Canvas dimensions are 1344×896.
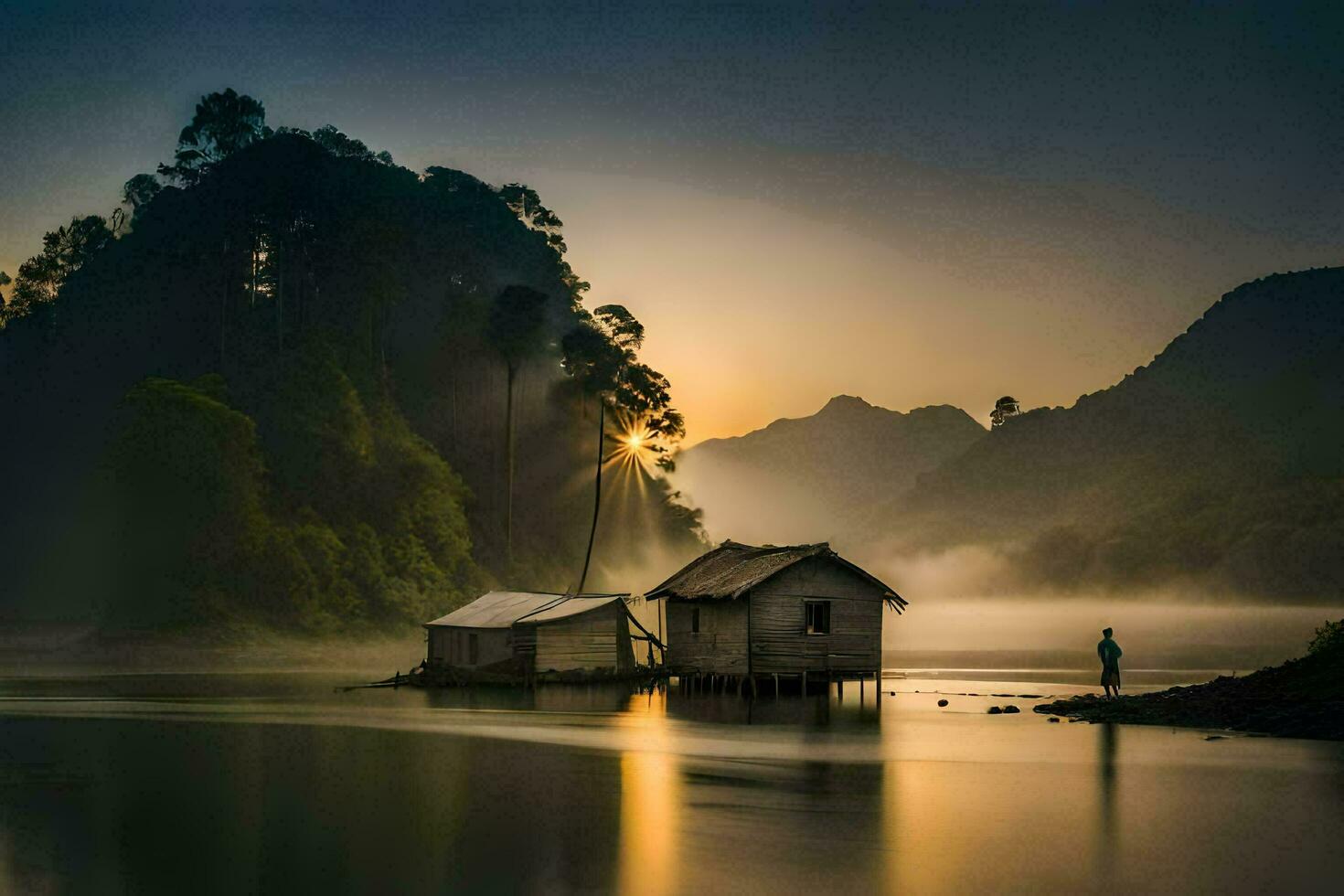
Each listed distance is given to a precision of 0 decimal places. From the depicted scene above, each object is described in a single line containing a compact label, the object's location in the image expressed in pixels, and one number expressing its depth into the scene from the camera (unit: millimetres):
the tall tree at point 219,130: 147250
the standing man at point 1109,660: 51094
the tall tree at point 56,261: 143750
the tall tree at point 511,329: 119312
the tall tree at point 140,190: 152625
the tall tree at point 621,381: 126500
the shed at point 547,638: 64500
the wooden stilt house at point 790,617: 57750
